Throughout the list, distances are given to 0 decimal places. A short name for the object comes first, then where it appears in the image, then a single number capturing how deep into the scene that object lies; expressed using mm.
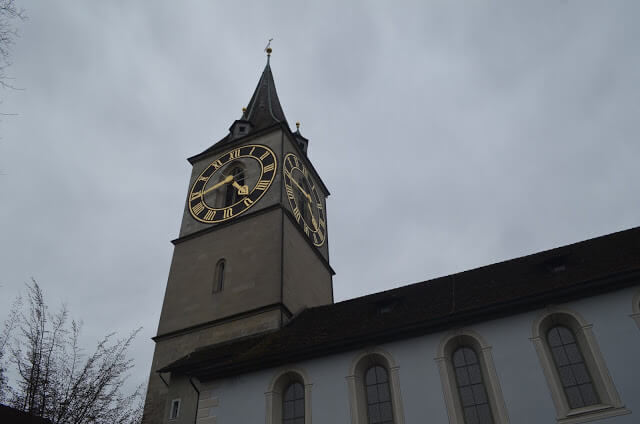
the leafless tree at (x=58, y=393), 14938
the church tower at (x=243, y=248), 18969
